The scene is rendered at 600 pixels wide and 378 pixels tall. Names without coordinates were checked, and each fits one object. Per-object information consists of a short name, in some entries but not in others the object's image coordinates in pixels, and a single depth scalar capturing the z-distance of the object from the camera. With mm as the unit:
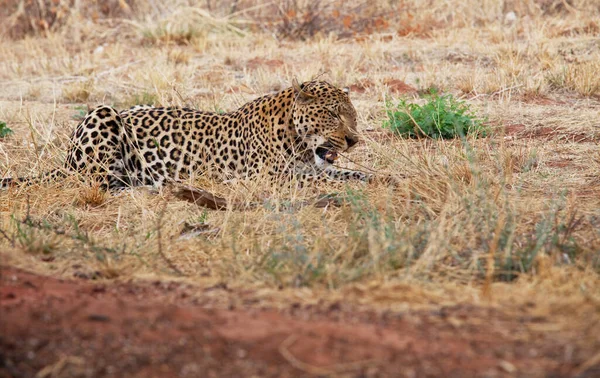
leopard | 15180
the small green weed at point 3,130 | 19323
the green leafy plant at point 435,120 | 17516
